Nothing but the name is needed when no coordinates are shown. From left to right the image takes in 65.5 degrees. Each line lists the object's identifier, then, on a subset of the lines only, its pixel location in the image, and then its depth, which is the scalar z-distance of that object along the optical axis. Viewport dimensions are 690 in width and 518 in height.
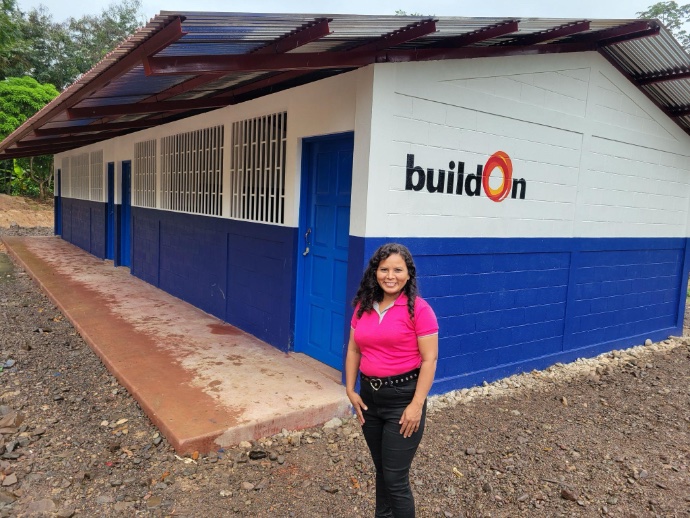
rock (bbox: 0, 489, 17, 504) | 3.04
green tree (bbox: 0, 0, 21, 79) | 18.50
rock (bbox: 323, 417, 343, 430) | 4.10
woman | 2.40
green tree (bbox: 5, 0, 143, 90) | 29.14
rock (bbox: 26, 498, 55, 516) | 2.96
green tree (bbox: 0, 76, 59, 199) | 21.89
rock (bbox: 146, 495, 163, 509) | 3.06
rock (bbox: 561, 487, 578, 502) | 3.30
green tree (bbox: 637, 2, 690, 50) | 22.94
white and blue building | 4.39
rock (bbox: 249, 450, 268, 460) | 3.56
